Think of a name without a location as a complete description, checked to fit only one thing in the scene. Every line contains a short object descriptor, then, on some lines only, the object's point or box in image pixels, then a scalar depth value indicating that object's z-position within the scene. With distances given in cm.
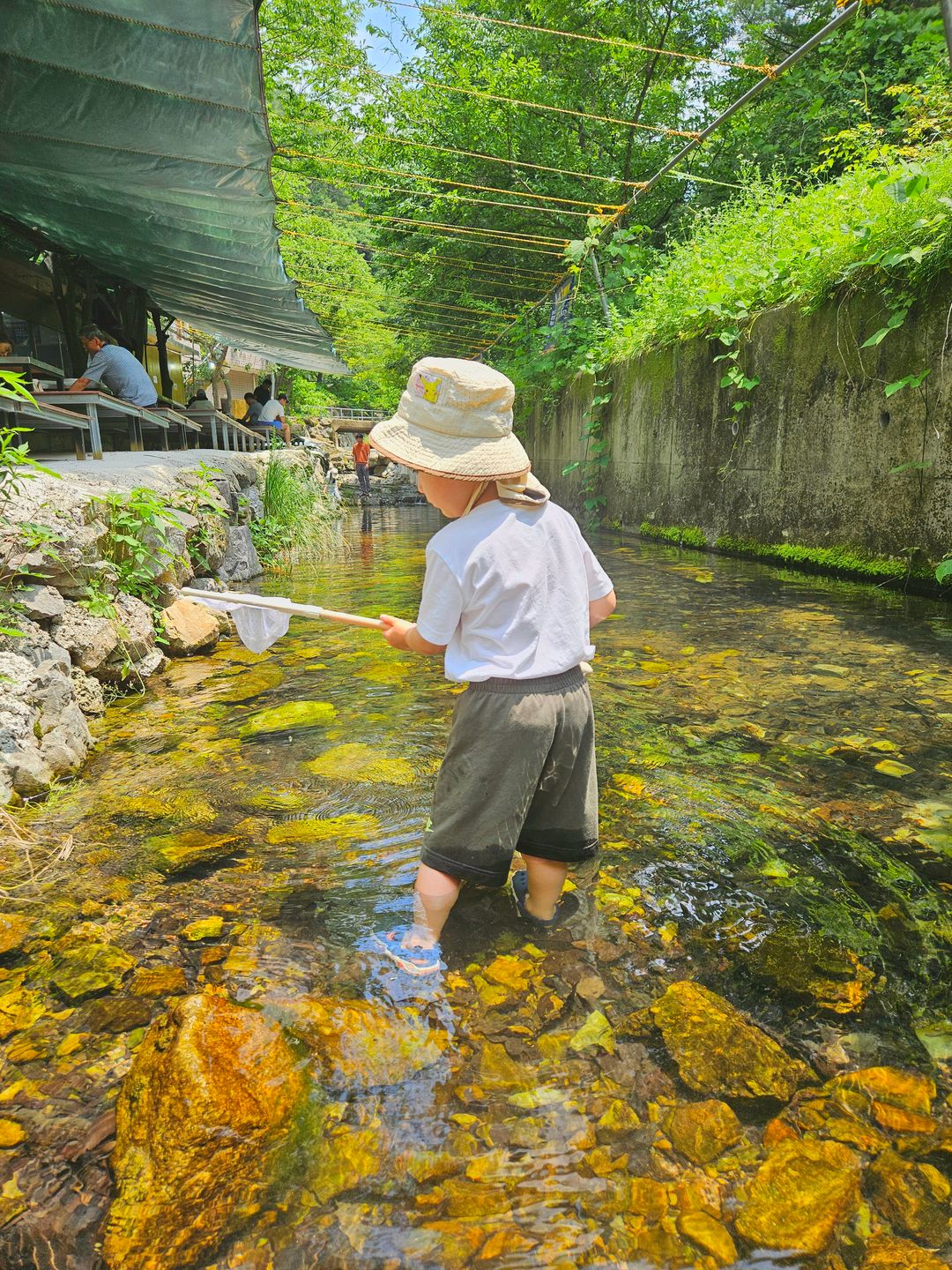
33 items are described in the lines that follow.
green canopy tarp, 403
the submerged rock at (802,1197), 113
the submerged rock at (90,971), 165
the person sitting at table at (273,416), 1473
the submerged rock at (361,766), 274
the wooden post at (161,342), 1252
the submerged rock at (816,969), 160
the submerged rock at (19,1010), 154
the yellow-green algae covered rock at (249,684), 364
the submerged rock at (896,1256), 107
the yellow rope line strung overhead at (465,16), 488
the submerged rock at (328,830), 233
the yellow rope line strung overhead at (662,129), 594
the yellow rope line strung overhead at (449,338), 1609
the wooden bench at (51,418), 454
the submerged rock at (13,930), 178
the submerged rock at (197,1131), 114
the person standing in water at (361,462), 1736
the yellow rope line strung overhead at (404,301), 1103
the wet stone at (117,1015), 155
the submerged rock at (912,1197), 112
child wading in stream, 164
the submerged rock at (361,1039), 146
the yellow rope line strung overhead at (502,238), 739
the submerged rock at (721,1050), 140
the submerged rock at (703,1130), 128
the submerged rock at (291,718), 322
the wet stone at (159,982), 165
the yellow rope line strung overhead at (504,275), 1380
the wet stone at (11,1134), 128
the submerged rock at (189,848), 216
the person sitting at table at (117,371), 771
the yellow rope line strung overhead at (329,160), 598
